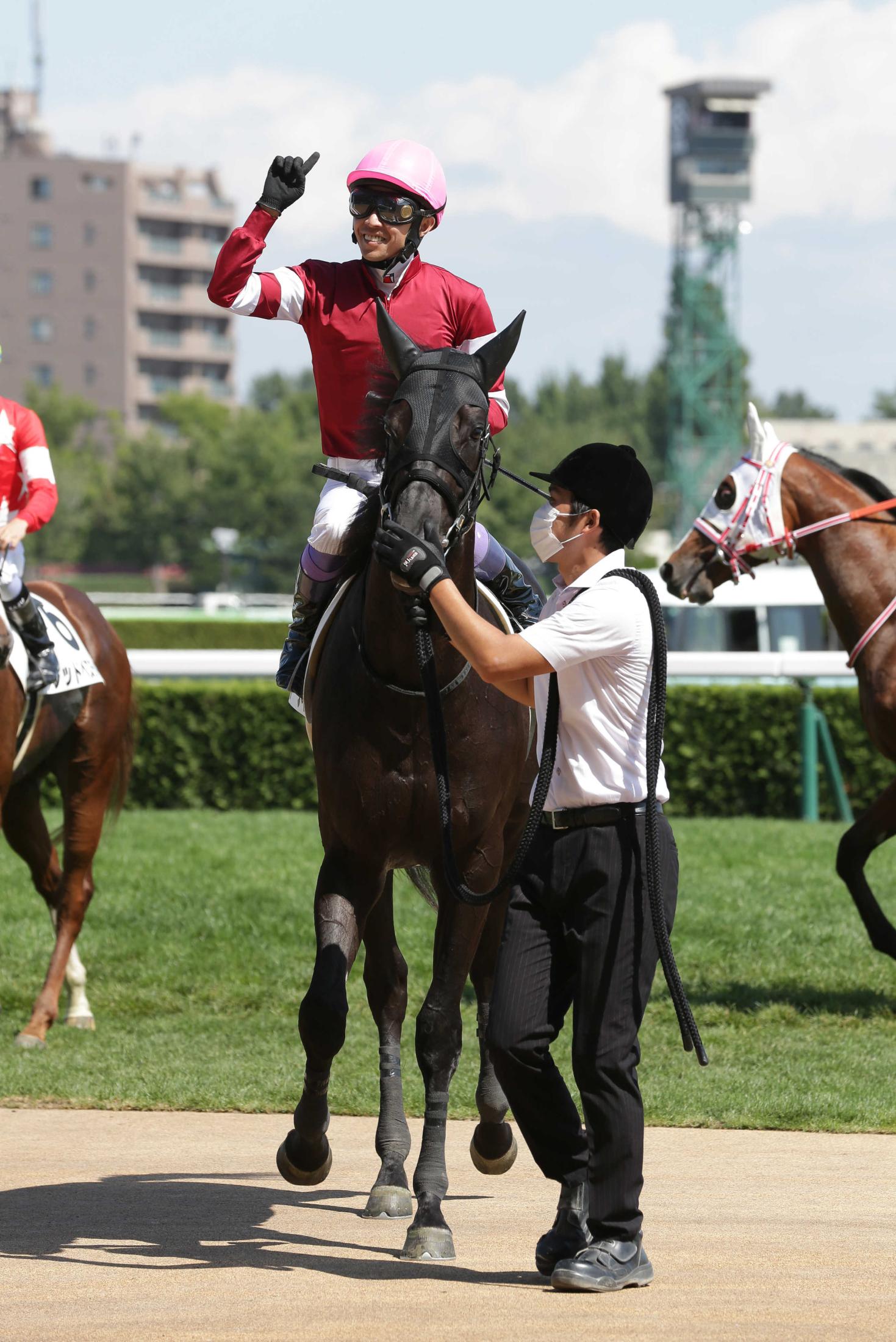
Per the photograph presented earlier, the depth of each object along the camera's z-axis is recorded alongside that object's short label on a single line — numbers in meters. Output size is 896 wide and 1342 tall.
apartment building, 194.12
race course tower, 136.37
